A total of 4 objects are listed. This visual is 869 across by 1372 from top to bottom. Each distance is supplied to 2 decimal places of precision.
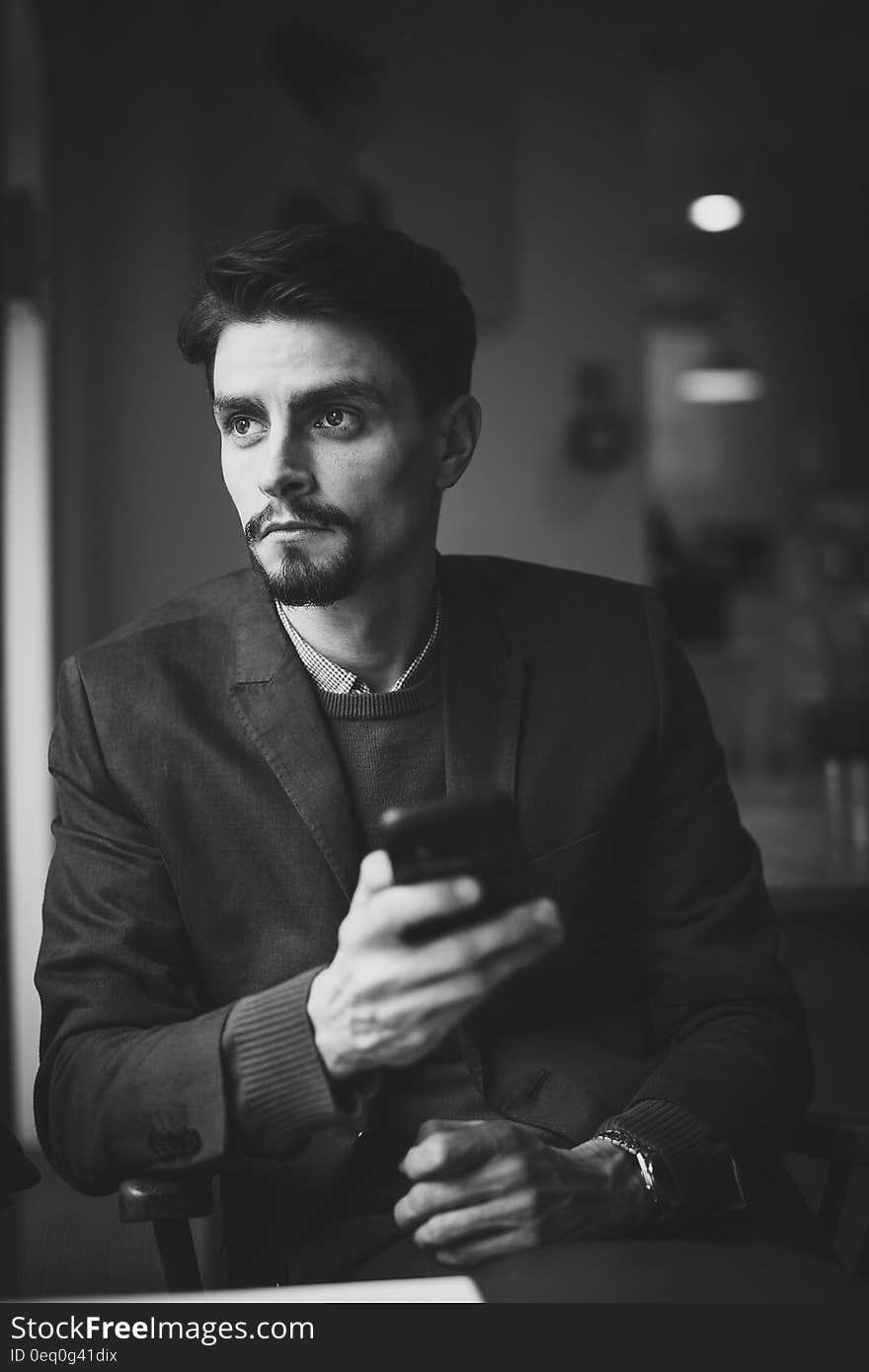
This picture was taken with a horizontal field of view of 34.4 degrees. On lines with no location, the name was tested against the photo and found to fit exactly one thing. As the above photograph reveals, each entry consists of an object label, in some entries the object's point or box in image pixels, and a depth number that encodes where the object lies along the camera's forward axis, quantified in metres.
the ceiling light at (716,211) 7.60
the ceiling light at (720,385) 12.04
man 1.25
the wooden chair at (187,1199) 1.22
